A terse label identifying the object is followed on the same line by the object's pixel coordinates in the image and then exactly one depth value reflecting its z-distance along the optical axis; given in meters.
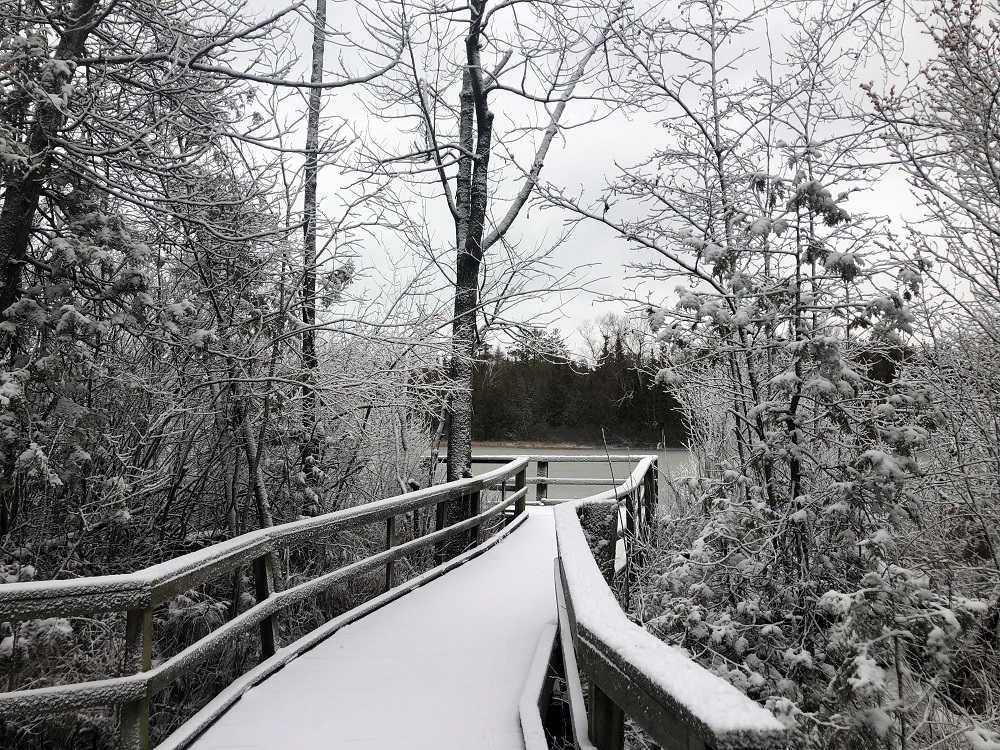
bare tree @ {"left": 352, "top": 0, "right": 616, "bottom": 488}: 11.02
